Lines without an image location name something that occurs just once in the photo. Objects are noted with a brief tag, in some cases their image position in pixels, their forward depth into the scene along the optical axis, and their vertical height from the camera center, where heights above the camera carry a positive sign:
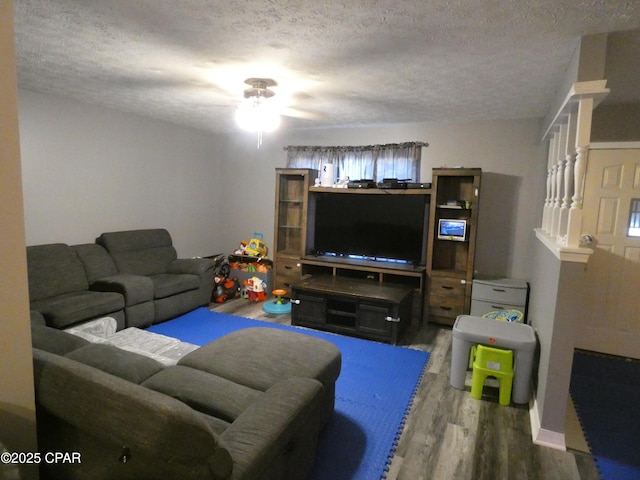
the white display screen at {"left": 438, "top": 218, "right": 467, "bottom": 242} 4.09 -0.26
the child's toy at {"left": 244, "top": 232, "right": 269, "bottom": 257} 5.34 -0.74
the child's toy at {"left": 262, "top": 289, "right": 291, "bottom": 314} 4.49 -1.32
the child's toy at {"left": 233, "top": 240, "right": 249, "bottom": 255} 5.39 -0.75
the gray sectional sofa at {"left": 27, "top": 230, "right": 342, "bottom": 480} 1.10 -0.90
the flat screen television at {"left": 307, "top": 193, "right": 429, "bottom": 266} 4.33 -0.30
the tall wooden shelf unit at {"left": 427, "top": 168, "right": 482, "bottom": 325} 4.01 -0.52
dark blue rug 2.10 -1.39
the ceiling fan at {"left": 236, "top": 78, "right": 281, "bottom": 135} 3.03 +0.80
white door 3.36 -0.36
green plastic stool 2.60 -1.15
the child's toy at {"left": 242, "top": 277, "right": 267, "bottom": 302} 4.98 -1.23
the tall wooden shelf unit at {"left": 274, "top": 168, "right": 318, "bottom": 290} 4.82 -0.30
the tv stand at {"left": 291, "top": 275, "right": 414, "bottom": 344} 3.62 -1.08
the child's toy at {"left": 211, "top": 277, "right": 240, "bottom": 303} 4.85 -1.24
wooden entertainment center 3.73 -0.90
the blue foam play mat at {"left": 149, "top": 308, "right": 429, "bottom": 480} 2.04 -1.40
